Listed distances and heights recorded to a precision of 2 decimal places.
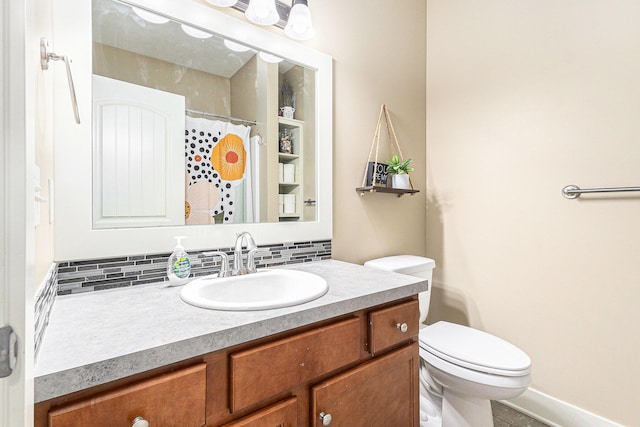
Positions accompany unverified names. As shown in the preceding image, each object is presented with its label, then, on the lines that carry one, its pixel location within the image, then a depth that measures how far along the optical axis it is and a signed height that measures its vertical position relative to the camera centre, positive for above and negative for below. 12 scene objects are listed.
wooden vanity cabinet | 0.58 -0.40
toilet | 1.20 -0.64
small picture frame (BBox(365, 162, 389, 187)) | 1.71 +0.19
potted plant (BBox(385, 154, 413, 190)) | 1.77 +0.22
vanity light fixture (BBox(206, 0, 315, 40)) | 1.29 +0.83
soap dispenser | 1.05 -0.19
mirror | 0.97 +0.30
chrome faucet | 1.16 -0.16
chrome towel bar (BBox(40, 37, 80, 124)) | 0.68 +0.35
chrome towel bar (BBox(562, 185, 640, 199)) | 1.35 +0.09
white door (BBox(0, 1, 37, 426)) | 0.38 +0.02
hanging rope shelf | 1.70 +0.22
